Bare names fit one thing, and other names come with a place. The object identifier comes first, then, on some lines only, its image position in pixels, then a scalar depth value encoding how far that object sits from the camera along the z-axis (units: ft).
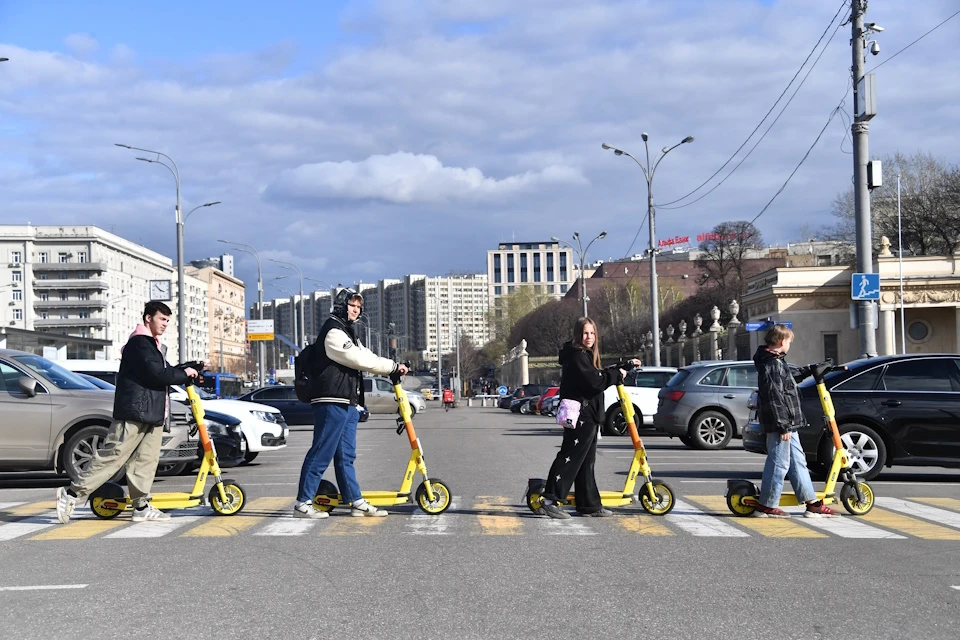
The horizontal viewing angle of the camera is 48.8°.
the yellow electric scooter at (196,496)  30.94
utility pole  63.93
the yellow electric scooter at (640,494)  30.68
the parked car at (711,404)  66.13
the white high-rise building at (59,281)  395.34
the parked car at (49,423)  42.52
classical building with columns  185.68
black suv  40.81
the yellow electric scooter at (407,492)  30.81
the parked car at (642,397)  79.25
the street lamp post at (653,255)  130.41
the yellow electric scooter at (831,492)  31.37
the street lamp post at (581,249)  193.08
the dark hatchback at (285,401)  118.52
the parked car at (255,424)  59.11
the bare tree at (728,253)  304.09
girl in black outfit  30.30
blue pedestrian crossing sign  61.87
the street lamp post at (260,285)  224.76
